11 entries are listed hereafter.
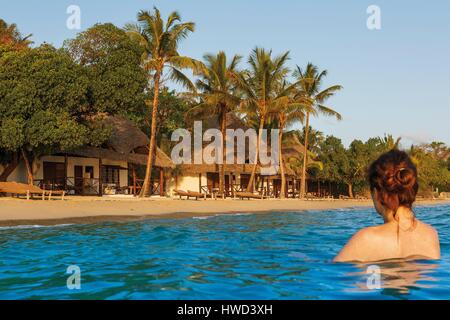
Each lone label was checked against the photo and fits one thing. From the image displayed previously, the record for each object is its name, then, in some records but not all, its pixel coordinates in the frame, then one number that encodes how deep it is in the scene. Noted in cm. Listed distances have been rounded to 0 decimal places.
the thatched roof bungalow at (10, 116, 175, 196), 2848
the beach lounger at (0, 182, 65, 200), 2025
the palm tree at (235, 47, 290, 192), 3341
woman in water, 354
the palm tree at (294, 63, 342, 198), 3819
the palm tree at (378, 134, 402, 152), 4963
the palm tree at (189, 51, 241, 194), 3212
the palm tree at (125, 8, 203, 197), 2683
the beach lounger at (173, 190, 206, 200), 2927
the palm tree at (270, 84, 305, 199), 3322
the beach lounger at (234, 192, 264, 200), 3106
